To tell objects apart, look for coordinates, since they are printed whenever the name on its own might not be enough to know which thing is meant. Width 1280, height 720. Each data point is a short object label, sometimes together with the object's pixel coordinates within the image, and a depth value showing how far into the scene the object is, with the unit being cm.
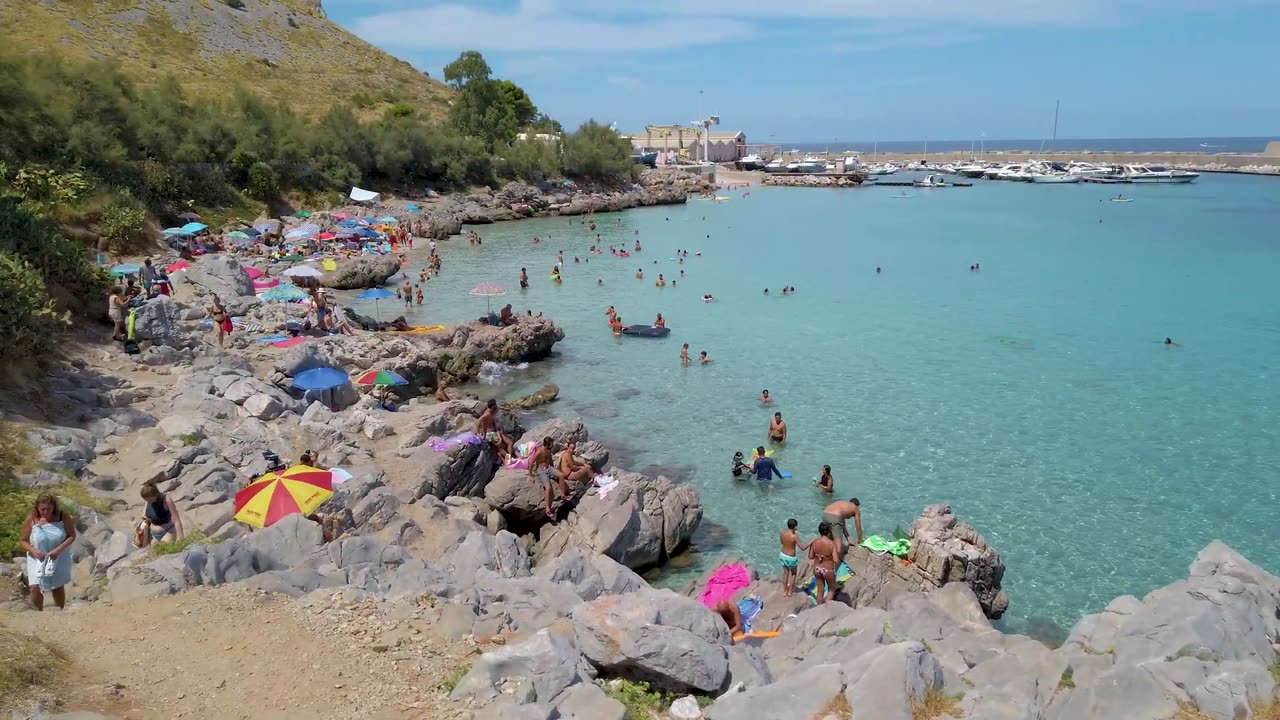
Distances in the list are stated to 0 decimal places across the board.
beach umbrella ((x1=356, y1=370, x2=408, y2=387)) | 1988
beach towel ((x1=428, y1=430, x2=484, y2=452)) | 1566
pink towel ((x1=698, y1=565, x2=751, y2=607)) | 1212
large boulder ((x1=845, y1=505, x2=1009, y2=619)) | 1230
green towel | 1352
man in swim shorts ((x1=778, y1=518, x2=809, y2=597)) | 1199
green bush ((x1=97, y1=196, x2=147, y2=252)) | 3139
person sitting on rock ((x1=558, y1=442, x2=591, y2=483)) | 1506
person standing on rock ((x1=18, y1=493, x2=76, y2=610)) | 866
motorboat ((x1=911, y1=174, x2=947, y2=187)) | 11700
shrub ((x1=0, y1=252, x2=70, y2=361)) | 1463
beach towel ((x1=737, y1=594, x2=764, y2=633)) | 1131
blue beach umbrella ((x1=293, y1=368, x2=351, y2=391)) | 1816
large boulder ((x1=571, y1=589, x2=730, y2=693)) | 778
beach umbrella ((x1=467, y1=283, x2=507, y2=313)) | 2992
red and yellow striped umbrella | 1097
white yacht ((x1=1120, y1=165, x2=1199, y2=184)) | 11562
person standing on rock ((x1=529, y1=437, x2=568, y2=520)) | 1472
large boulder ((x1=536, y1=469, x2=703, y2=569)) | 1338
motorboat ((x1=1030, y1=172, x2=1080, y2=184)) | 11862
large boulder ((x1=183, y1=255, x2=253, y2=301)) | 2712
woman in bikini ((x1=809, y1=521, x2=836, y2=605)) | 1162
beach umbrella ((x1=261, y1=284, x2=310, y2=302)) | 2591
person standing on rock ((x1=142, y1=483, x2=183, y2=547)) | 1060
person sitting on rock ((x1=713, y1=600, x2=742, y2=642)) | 1050
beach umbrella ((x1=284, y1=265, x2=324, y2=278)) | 3153
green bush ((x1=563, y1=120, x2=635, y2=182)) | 8475
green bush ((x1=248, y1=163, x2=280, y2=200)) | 5150
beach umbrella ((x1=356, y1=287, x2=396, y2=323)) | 2759
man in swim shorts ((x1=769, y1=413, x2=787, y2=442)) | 1956
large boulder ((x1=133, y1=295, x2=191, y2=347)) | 1936
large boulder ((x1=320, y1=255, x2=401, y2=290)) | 3519
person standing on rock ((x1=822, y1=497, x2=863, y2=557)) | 1234
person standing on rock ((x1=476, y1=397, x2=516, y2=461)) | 1656
